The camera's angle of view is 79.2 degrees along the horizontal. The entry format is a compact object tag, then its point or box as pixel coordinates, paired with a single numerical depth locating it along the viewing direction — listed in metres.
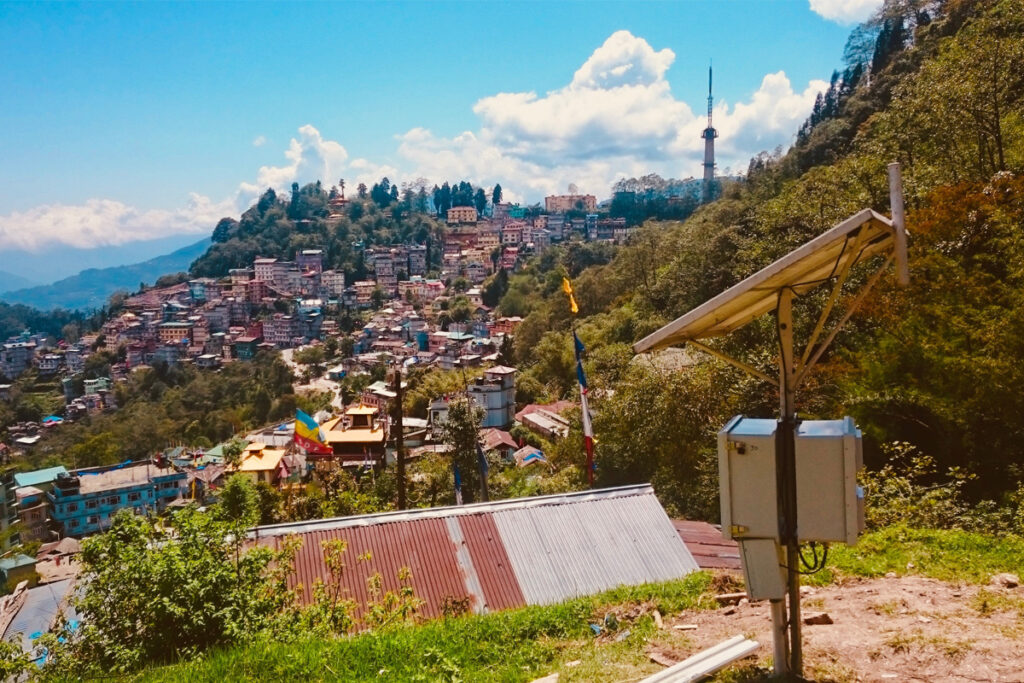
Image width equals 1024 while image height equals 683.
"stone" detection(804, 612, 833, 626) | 3.85
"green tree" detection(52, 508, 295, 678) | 4.12
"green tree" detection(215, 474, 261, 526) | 16.77
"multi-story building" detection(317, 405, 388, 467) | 36.16
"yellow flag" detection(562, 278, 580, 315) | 11.56
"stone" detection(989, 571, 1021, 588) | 4.50
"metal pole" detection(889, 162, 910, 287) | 2.69
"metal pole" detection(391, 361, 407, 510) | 13.60
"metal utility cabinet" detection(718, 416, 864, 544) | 2.75
